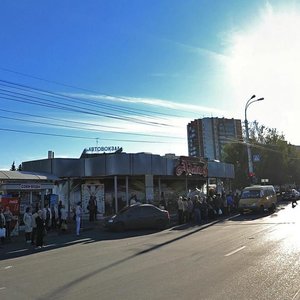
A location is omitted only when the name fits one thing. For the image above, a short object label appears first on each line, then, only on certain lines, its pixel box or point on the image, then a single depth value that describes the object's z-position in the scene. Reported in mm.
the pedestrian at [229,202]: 23749
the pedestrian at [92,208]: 20457
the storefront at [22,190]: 15404
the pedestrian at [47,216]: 15437
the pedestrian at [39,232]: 12311
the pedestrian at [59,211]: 16608
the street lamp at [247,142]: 29271
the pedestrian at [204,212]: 20161
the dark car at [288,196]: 36051
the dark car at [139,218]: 16210
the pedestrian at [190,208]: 19895
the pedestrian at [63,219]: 16113
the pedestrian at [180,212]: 18928
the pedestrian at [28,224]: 13277
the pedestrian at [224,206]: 23281
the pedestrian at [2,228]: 13192
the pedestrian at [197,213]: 19239
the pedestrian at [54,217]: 16995
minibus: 22301
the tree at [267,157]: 44043
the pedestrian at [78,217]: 15458
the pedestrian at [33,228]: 12880
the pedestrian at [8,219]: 14050
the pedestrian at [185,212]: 19207
